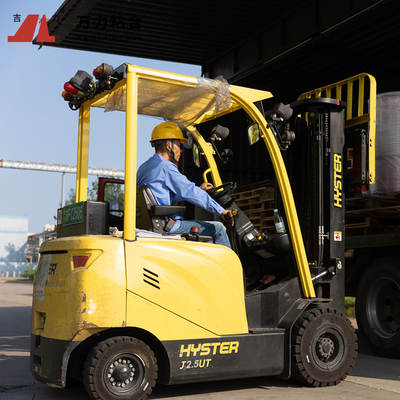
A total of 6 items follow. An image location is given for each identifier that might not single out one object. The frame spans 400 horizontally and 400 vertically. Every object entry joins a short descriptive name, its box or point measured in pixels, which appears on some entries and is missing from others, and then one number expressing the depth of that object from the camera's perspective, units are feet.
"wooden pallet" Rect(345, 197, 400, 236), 20.08
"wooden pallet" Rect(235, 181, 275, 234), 27.86
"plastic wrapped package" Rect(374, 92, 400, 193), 18.90
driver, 14.99
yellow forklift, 13.03
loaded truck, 17.66
